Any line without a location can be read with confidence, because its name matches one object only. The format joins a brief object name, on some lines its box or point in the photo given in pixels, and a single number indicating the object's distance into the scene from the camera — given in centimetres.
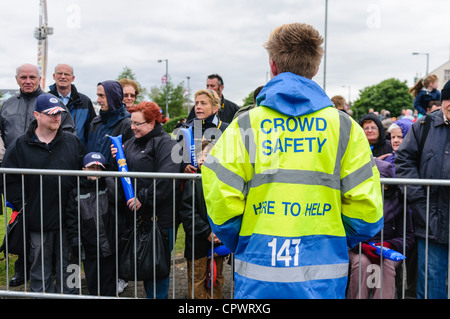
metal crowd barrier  349
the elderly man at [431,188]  352
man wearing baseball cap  402
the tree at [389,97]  7250
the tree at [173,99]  6056
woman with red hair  386
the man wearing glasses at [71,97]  548
